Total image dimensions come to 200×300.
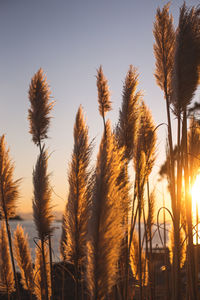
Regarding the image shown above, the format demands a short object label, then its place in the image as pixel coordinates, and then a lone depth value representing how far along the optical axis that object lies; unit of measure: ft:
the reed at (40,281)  12.37
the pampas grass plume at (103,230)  4.83
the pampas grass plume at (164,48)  7.68
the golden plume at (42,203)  8.93
